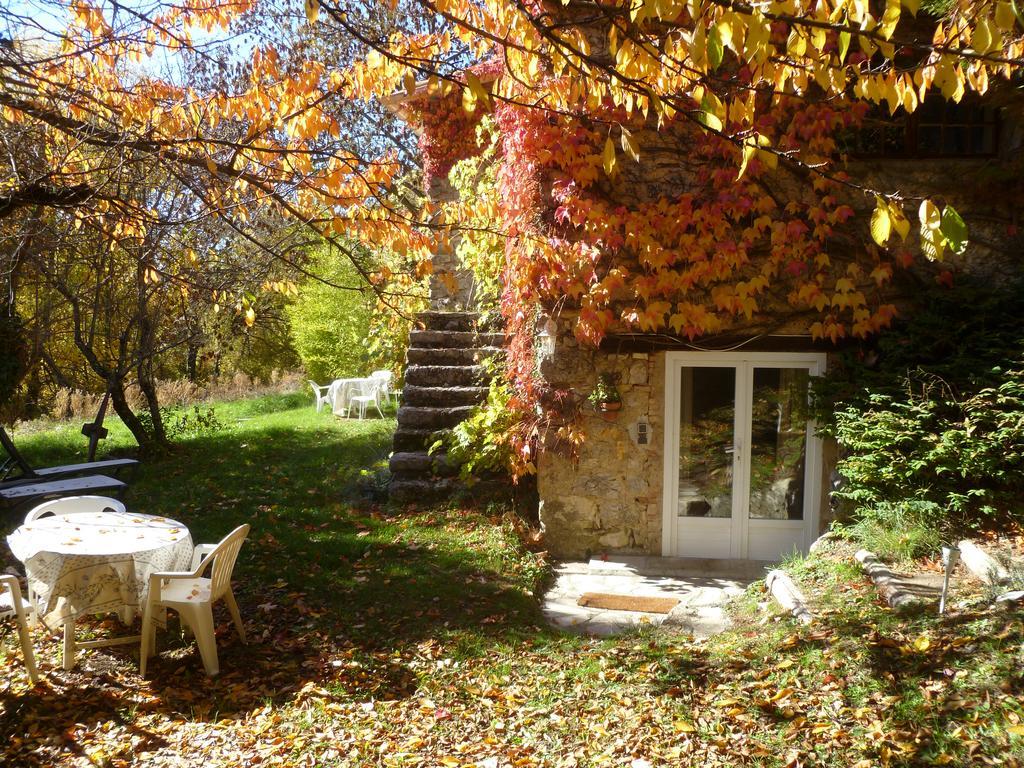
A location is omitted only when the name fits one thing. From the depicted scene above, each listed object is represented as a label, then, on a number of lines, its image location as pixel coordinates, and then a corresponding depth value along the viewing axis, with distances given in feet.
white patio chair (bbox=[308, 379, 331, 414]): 49.79
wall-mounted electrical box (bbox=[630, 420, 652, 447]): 25.17
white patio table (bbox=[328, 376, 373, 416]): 47.06
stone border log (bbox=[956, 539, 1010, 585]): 16.25
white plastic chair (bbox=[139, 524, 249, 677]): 15.43
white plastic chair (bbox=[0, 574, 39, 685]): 14.67
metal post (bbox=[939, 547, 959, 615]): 14.98
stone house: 24.20
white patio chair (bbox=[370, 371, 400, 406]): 47.93
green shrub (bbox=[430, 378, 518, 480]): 26.30
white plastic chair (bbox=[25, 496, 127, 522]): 18.11
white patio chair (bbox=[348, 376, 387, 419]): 46.70
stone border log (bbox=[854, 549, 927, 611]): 15.93
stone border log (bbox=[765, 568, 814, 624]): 17.02
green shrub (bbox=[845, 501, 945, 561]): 18.80
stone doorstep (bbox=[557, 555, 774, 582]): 24.26
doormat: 21.18
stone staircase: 28.19
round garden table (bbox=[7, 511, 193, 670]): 15.25
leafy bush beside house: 18.69
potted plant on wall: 24.61
